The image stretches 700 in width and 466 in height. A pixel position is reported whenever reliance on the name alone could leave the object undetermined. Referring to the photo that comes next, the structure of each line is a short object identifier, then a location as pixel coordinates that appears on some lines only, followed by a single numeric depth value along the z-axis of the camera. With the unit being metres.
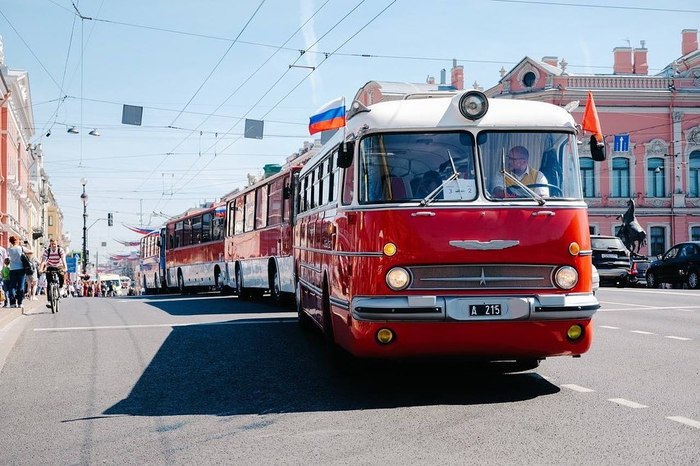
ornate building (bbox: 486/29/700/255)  55.72
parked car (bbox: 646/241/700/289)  31.31
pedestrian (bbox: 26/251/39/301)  26.73
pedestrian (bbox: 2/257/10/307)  24.23
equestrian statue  44.06
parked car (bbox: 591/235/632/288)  34.16
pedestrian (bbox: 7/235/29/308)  21.75
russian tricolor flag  12.77
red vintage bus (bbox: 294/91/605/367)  8.08
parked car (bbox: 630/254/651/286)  37.38
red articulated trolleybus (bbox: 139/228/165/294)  43.57
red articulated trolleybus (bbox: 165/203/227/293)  30.17
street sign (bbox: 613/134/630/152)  54.46
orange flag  9.20
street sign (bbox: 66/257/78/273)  83.64
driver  8.48
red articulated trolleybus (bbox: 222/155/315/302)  19.53
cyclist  20.98
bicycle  20.81
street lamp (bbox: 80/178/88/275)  72.38
